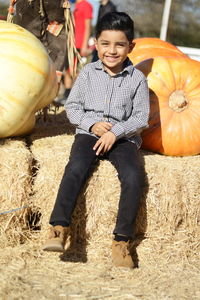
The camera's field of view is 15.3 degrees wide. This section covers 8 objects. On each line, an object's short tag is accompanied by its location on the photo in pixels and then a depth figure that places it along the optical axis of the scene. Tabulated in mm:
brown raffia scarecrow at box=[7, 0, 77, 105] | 6576
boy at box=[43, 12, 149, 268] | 4413
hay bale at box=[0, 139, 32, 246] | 4618
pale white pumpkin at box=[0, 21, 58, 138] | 5020
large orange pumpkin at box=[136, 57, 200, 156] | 5620
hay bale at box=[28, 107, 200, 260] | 4670
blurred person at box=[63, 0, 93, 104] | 11739
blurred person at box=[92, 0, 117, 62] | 10662
